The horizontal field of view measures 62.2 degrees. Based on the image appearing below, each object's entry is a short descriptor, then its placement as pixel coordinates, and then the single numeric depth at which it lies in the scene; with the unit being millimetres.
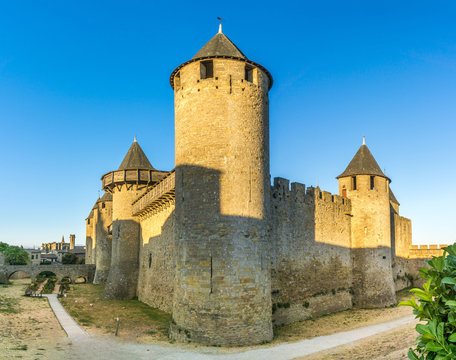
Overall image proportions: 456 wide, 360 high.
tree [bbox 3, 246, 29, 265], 56838
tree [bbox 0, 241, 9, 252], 62569
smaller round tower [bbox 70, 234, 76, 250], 92562
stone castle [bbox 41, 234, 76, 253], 92881
